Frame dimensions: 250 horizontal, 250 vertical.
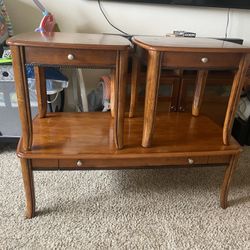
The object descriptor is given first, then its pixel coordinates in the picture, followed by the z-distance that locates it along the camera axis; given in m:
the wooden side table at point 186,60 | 0.87
